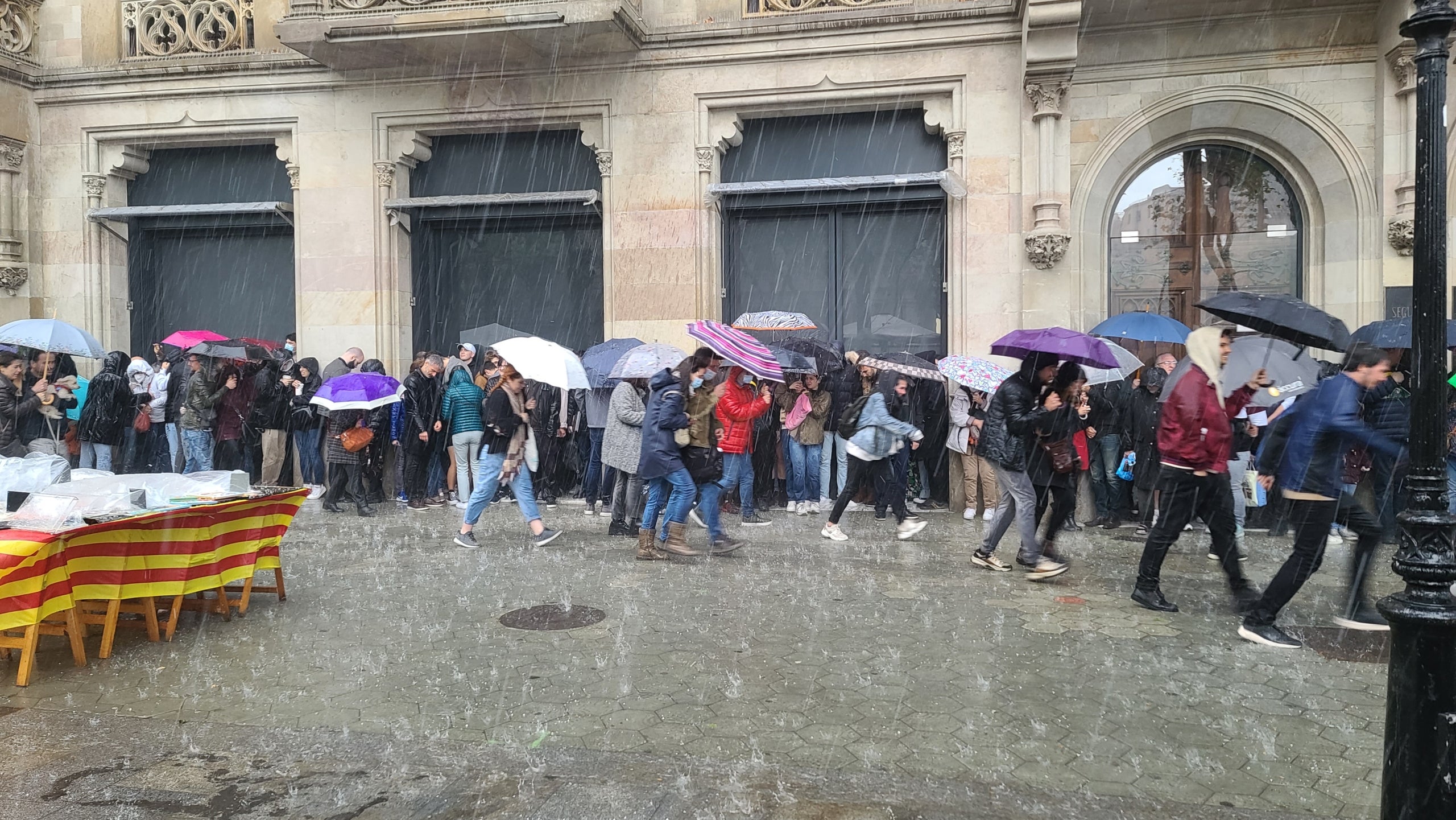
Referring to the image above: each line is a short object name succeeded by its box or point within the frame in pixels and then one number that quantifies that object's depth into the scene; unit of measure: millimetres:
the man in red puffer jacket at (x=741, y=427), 10336
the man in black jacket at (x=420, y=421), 12719
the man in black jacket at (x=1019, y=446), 8062
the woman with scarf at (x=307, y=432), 13078
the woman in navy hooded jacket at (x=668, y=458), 8883
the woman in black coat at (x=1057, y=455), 7875
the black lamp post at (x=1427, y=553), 3281
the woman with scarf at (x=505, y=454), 9523
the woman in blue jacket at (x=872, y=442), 9742
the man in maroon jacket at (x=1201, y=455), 6863
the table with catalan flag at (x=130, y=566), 5355
